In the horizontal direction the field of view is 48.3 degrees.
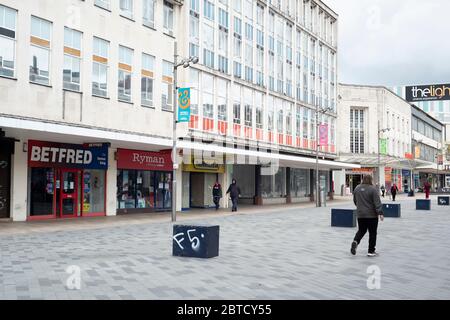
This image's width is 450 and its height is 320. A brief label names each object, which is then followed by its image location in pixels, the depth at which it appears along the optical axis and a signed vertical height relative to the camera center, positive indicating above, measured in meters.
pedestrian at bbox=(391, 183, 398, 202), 44.82 -0.66
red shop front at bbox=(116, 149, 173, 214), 24.81 +0.06
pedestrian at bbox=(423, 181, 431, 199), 48.09 -0.52
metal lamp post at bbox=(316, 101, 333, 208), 35.94 -0.69
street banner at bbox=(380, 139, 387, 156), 55.09 +4.09
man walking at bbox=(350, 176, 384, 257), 11.19 -0.65
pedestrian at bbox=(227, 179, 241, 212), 28.33 -0.55
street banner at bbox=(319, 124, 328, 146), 36.06 +3.43
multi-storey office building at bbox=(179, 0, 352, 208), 30.64 +7.43
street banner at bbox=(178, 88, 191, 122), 21.66 +3.36
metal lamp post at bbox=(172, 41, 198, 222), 20.94 +1.13
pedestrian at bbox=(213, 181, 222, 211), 29.81 -0.64
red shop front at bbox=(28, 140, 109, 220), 20.16 +0.10
